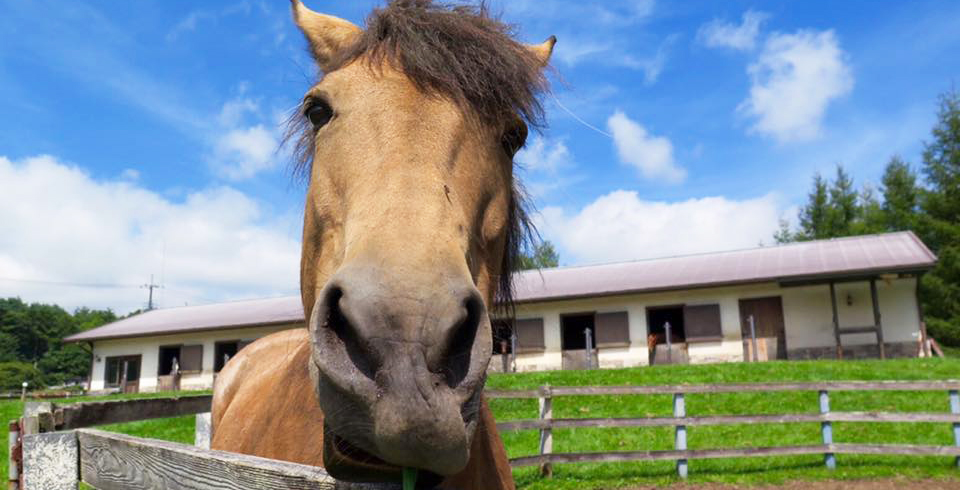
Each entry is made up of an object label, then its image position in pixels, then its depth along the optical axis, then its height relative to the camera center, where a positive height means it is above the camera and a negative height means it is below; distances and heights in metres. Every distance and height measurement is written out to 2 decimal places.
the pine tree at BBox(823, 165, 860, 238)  50.22 +10.06
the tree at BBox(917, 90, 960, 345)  36.34 +6.49
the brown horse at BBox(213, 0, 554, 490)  1.30 +0.30
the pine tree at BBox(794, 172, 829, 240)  52.28 +10.23
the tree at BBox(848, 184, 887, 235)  46.47 +8.55
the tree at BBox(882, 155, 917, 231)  45.36 +10.08
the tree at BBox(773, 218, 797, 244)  59.28 +9.43
